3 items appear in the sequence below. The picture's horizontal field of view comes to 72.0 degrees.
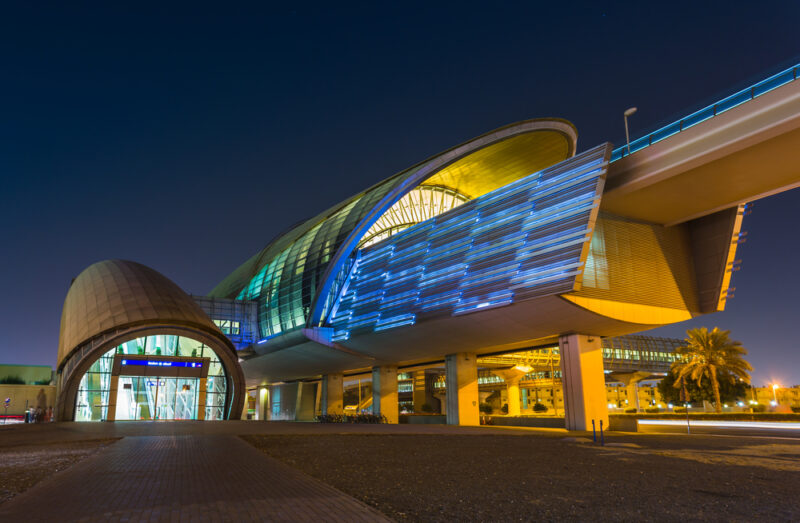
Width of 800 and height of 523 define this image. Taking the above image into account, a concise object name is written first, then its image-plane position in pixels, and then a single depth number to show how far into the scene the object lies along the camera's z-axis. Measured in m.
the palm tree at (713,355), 46.62
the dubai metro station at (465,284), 24.50
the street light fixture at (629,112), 24.92
